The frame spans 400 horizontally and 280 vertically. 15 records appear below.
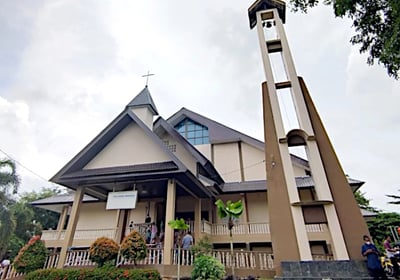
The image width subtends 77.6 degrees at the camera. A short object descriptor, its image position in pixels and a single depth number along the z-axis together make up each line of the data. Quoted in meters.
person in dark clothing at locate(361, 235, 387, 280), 6.71
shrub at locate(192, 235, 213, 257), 9.12
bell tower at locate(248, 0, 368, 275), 7.74
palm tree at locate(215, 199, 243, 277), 9.73
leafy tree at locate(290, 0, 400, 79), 5.39
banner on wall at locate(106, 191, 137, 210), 9.77
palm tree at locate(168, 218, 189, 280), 8.86
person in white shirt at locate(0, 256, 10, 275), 9.05
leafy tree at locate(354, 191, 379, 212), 22.59
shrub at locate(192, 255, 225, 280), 7.48
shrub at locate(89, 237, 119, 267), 8.17
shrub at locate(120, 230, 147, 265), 8.06
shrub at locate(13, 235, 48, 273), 8.65
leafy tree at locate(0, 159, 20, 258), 16.02
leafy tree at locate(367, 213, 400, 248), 17.06
